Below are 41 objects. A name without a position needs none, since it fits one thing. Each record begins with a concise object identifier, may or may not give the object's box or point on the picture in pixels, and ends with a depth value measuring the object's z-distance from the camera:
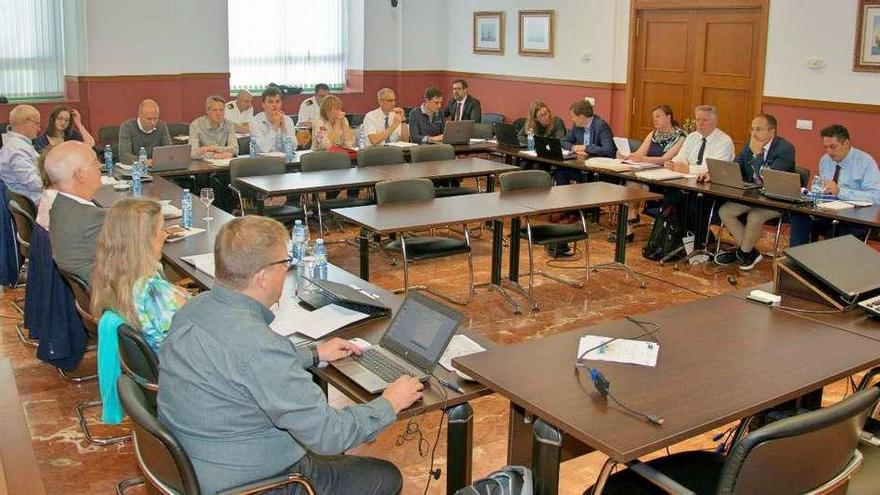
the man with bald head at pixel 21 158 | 6.90
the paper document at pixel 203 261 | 4.55
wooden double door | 9.34
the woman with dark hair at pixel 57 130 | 8.44
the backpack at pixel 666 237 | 7.85
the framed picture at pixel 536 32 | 11.72
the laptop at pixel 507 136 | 9.55
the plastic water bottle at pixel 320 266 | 4.42
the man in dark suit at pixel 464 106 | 11.48
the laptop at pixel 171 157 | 7.63
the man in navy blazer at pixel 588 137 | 8.99
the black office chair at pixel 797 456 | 2.50
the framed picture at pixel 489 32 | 12.57
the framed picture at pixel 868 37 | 8.09
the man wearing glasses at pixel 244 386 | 2.59
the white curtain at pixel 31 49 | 10.70
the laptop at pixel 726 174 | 7.32
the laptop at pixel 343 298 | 3.83
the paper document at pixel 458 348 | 3.33
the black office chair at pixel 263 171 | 7.61
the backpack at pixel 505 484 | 2.87
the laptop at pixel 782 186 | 6.74
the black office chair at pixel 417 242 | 6.29
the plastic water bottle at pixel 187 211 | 5.53
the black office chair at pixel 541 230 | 6.71
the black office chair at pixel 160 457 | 2.56
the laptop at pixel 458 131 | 9.83
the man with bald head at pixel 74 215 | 4.60
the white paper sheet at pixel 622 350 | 3.29
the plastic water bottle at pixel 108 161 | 7.58
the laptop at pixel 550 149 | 8.67
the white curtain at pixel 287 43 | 12.54
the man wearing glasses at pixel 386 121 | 9.62
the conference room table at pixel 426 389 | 3.05
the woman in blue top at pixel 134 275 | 3.58
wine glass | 5.91
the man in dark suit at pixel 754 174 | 7.45
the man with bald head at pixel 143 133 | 8.13
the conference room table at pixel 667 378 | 2.79
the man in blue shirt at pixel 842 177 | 6.91
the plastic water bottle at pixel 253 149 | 8.65
